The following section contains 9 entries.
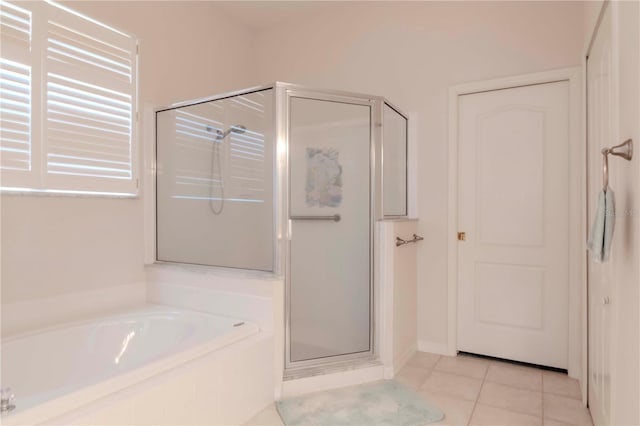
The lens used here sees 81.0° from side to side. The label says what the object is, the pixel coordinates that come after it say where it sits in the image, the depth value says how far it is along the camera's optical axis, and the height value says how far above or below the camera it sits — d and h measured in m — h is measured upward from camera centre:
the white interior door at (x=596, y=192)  1.61 +0.12
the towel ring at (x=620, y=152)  1.17 +0.21
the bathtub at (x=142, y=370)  1.34 -0.72
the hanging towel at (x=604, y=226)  1.27 -0.04
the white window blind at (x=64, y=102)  2.01 +0.66
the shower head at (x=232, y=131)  2.52 +0.56
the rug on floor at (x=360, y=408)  1.98 -1.10
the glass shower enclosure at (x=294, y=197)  2.35 +0.11
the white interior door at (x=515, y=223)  2.64 -0.07
